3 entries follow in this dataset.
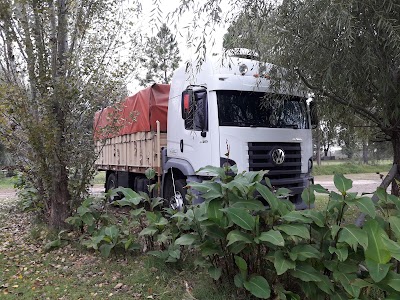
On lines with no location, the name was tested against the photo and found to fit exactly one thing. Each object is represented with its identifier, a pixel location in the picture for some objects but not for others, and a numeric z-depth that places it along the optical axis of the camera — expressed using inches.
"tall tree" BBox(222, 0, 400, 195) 159.2
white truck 250.4
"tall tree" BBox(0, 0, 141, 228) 255.1
